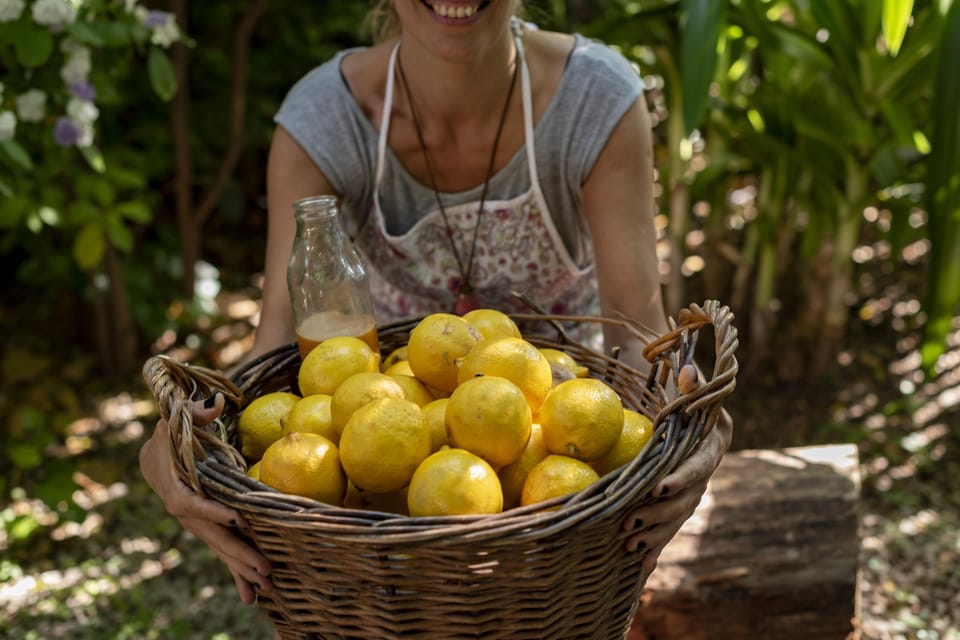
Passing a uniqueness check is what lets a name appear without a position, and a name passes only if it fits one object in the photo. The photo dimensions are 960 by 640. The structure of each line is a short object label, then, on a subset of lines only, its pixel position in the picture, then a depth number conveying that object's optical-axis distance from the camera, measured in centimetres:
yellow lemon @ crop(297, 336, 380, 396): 118
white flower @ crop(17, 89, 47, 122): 202
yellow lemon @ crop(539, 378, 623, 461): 104
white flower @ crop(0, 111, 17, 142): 183
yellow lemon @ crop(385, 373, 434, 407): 117
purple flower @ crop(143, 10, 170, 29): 216
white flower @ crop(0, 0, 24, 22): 186
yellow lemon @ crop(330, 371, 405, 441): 107
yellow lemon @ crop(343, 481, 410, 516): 107
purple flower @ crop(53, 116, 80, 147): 209
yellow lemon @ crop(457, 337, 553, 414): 110
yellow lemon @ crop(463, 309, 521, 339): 124
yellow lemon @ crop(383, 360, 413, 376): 126
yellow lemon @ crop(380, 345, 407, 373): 132
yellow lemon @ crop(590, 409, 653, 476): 110
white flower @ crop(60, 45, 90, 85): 205
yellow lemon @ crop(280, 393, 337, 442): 111
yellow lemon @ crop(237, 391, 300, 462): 116
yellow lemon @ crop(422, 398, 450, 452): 111
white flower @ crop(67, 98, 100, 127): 210
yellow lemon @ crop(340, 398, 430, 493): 99
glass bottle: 129
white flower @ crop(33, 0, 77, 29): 187
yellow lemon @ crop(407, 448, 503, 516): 95
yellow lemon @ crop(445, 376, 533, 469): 100
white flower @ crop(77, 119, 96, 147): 213
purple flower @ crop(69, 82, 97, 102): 207
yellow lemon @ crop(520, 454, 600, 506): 99
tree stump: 180
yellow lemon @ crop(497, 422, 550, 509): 109
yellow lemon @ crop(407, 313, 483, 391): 116
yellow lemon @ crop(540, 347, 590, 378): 127
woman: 165
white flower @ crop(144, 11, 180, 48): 214
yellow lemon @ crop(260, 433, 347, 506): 101
